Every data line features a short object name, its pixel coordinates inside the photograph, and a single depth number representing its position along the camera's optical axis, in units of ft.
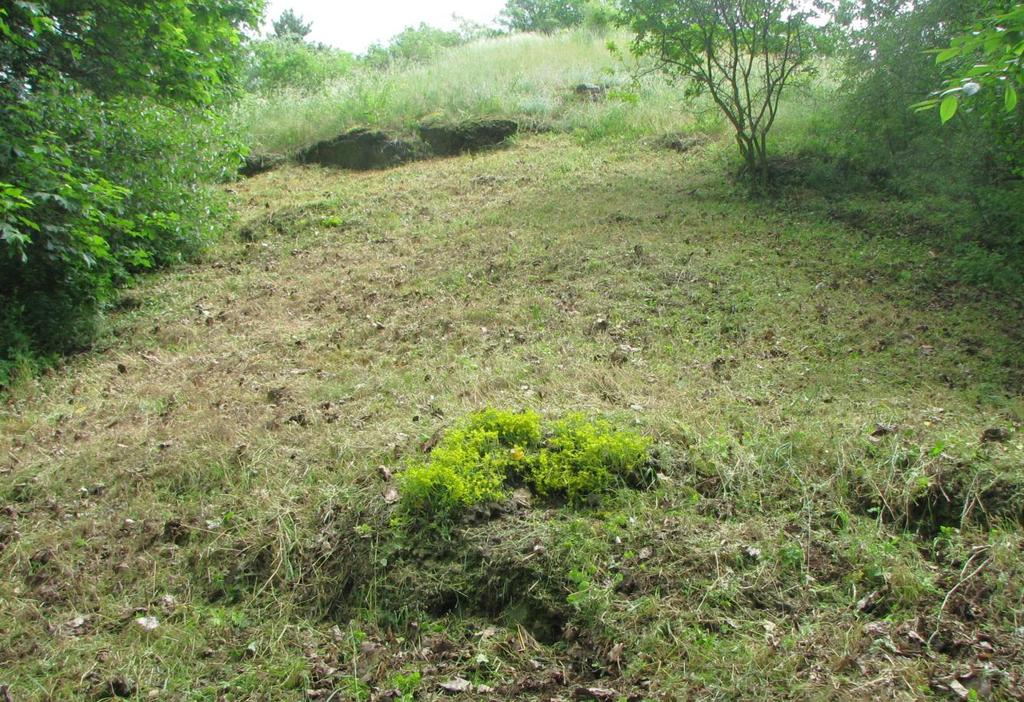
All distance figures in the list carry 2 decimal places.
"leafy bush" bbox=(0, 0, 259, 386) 22.79
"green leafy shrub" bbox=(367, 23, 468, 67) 99.33
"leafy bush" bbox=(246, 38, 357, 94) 76.84
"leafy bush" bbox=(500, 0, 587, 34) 100.58
